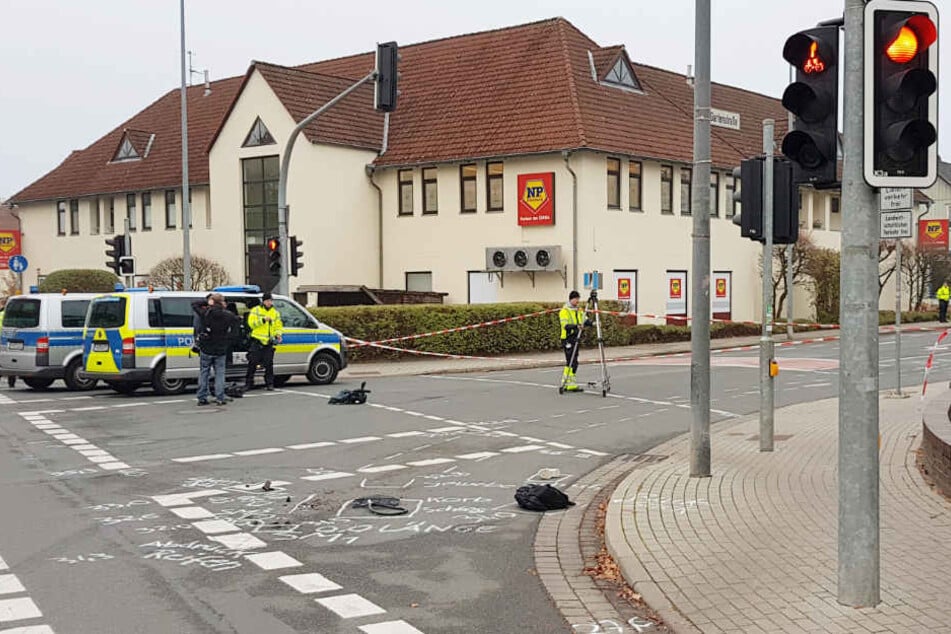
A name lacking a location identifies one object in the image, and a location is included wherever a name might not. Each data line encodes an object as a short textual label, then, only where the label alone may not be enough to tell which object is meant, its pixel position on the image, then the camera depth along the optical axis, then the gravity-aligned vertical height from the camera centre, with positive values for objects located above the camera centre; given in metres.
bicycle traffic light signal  6.32 +1.17
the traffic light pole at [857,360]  5.64 -0.39
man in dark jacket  16.91 -0.69
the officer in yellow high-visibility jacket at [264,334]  19.11 -0.70
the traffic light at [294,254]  23.14 +0.93
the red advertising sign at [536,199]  33.06 +3.00
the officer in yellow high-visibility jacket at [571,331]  18.20 -0.68
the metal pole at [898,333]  15.85 -0.73
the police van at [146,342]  18.39 -0.79
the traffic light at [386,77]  19.56 +4.08
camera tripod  17.80 -1.33
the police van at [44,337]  20.12 -0.73
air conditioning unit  32.59 +1.10
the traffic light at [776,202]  10.41 +0.88
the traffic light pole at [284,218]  22.45 +1.71
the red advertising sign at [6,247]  35.03 +1.77
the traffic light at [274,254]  23.06 +0.93
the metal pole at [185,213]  29.14 +2.43
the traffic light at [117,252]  27.77 +1.26
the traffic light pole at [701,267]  9.92 +0.23
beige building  33.44 +4.04
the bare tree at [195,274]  35.84 +0.83
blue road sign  29.33 +1.01
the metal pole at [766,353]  10.98 -0.69
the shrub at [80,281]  34.25 +0.59
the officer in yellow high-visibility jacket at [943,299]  44.72 -0.50
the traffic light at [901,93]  5.50 +1.03
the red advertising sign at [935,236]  48.56 +2.46
